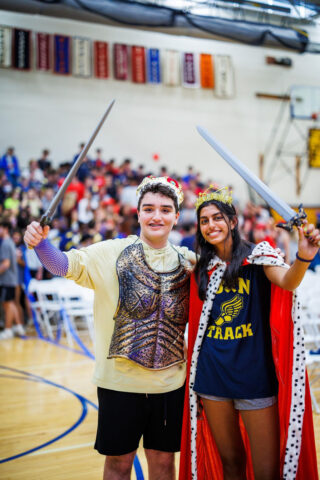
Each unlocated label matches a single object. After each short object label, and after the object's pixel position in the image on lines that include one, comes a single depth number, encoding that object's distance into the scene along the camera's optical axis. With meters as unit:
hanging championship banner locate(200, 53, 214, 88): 14.30
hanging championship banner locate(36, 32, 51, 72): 12.50
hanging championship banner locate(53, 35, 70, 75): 12.68
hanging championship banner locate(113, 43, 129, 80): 13.38
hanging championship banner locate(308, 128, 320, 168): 15.62
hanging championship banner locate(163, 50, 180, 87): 13.90
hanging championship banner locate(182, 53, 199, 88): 14.12
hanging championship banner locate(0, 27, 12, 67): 11.89
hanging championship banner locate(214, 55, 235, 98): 14.52
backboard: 15.41
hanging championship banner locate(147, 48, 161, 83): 13.78
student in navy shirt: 1.78
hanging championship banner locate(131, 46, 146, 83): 13.55
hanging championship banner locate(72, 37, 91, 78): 12.95
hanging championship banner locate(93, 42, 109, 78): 13.20
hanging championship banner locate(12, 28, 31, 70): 12.17
